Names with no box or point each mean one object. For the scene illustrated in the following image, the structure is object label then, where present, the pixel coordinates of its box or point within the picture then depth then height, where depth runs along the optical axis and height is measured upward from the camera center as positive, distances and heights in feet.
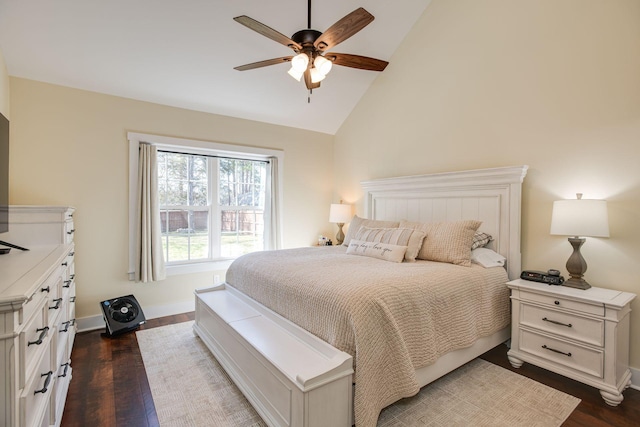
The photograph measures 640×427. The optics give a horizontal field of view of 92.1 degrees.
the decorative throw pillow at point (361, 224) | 10.99 -0.48
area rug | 5.90 -3.96
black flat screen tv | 5.83 +0.69
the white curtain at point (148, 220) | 10.87 -0.38
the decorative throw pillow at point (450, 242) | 8.55 -0.86
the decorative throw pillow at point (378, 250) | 8.82 -1.16
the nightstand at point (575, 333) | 6.44 -2.72
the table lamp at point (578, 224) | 6.97 -0.24
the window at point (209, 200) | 11.96 +0.41
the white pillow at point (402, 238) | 9.05 -0.80
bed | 5.13 -2.25
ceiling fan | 6.63 +4.04
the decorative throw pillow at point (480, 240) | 9.17 -0.82
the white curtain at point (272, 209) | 14.01 +0.07
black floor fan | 9.60 -3.42
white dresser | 3.20 -1.51
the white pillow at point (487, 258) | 8.63 -1.30
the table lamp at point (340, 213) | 14.24 -0.11
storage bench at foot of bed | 4.79 -2.77
